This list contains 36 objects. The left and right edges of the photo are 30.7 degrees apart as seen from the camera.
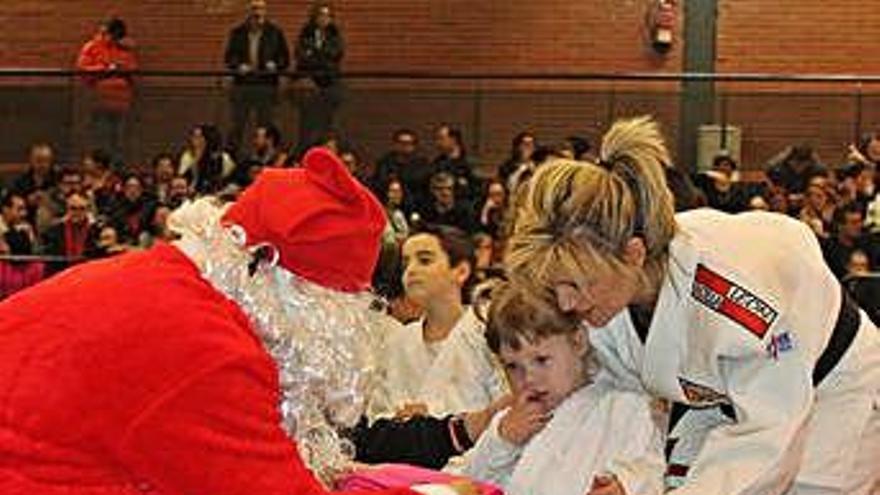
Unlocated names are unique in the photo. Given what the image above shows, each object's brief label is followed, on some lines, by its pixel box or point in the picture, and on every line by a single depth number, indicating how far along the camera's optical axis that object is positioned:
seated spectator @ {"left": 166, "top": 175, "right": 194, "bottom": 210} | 11.12
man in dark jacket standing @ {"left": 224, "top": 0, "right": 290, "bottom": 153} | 12.23
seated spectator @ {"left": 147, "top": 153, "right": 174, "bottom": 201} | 11.45
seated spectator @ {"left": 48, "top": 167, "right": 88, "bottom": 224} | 11.52
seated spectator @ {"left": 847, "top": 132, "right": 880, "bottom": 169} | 11.05
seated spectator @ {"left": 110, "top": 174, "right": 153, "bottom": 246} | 10.78
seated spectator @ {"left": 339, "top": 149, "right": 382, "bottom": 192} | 11.32
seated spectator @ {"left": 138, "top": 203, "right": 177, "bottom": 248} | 10.21
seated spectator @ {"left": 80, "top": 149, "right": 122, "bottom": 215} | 11.44
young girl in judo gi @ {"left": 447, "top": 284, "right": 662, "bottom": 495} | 3.19
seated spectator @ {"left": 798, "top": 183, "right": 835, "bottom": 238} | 9.78
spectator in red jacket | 12.48
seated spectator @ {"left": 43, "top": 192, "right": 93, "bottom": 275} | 10.55
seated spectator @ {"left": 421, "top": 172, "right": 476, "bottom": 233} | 10.51
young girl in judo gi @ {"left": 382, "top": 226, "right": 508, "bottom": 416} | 4.80
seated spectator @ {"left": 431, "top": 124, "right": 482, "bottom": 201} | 11.05
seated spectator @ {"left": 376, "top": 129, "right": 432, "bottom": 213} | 11.16
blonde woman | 2.96
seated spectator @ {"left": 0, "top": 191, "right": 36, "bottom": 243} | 11.12
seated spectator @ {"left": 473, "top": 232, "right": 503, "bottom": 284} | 7.70
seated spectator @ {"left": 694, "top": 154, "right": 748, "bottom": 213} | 10.09
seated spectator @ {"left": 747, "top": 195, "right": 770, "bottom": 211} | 9.75
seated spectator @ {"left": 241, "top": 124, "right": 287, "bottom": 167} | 11.84
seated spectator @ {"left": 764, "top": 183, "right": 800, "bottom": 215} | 10.21
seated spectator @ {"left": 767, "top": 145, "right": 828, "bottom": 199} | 10.70
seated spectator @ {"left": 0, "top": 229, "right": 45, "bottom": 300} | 8.35
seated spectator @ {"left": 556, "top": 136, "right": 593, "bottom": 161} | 10.76
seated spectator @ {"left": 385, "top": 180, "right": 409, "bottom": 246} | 10.04
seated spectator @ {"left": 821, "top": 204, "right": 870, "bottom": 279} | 8.66
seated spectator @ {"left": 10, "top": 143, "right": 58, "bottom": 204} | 12.01
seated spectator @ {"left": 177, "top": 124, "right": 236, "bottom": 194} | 11.85
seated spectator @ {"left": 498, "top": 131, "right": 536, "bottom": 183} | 11.16
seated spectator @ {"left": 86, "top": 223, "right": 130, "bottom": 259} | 9.97
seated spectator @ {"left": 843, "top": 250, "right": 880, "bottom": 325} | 6.74
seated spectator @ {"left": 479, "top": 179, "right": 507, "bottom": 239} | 9.88
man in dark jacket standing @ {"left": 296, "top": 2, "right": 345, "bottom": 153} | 12.14
